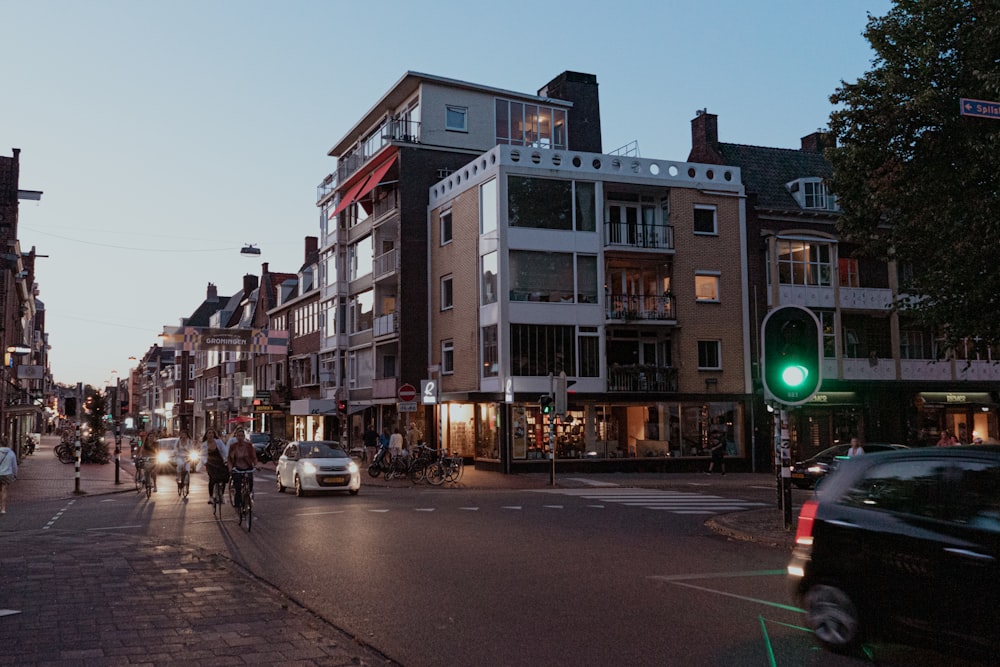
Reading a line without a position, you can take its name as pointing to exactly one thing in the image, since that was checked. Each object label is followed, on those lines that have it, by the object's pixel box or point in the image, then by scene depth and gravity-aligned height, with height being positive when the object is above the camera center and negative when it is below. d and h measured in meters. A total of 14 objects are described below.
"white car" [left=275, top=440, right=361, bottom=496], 21.86 -1.71
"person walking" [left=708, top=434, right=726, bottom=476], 32.19 -2.21
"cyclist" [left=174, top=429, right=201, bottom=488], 22.41 -1.46
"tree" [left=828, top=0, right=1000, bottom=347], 16.08 +4.46
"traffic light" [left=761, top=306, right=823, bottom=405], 12.77 +0.56
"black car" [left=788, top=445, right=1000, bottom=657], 5.45 -1.04
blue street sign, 9.49 +2.98
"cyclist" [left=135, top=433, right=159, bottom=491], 23.38 -1.38
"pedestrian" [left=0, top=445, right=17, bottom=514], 17.36 -1.26
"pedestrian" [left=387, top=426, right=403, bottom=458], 29.12 -1.45
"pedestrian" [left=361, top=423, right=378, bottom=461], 36.78 -1.73
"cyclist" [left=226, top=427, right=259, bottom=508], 15.41 -1.03
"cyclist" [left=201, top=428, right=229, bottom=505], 17.59 -1.14
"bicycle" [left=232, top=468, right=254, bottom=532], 14.80 -1.59
